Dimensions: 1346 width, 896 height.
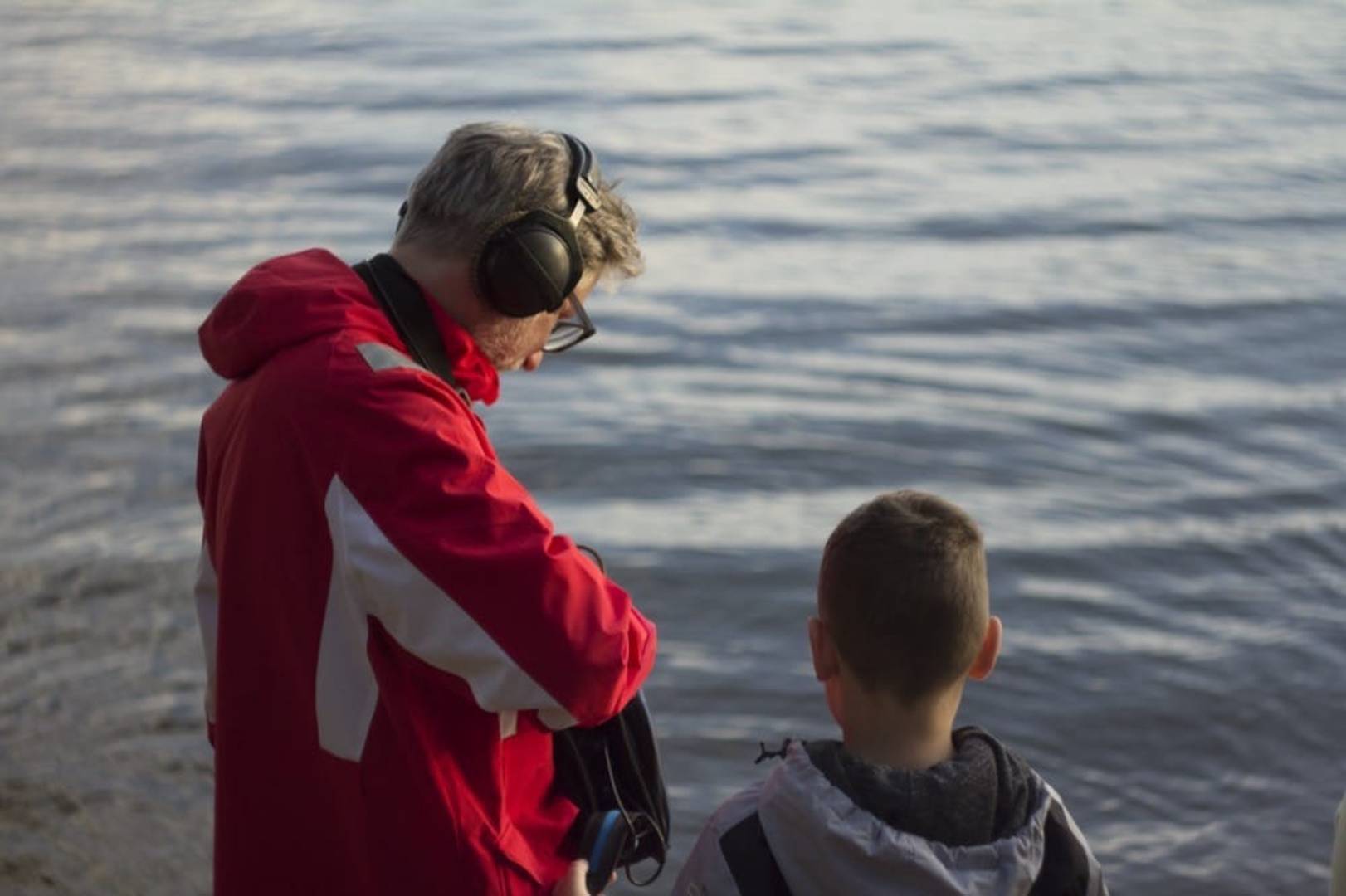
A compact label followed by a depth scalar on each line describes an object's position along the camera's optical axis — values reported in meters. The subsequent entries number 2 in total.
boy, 2.54
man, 2.61
